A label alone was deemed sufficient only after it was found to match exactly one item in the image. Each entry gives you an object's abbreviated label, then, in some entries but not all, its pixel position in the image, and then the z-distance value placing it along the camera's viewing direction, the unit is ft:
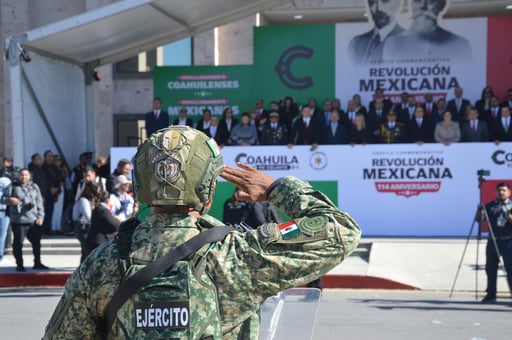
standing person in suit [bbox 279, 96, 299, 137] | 60.70
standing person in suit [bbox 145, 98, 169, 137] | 62.46
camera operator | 36.37
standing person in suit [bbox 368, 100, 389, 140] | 56.29
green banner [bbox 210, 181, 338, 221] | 50.72
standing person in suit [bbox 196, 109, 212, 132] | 59.51
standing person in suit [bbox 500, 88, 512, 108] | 59.78
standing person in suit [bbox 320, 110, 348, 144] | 54.54
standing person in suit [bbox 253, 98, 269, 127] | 58.34
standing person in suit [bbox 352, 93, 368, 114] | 58.59
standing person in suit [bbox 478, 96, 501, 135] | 55.16
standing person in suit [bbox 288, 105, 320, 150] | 55.26
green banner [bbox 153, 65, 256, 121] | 69.82
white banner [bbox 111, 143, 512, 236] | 49.78
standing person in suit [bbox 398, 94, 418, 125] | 56.75
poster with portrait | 66.39
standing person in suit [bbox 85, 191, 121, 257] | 35.14
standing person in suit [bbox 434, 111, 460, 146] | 52.49
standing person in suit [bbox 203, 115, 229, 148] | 58.21
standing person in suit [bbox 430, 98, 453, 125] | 56.24
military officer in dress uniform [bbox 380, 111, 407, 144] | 54.60
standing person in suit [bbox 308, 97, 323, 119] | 56.85
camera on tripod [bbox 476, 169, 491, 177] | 38.45
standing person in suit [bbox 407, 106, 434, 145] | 54.70
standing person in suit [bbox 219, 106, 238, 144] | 58.95
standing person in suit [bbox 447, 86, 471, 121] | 58.85
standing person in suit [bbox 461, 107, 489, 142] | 53.36
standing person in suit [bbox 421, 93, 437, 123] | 56.95
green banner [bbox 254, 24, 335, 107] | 68.64
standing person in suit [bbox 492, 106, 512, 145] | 53.36
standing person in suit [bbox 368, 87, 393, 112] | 57.85
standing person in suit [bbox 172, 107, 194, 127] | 62.18
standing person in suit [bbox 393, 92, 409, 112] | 58.13
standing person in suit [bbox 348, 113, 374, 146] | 54.29
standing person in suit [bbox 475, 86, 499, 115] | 59.36
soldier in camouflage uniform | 7.44
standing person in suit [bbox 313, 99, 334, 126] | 56.49
